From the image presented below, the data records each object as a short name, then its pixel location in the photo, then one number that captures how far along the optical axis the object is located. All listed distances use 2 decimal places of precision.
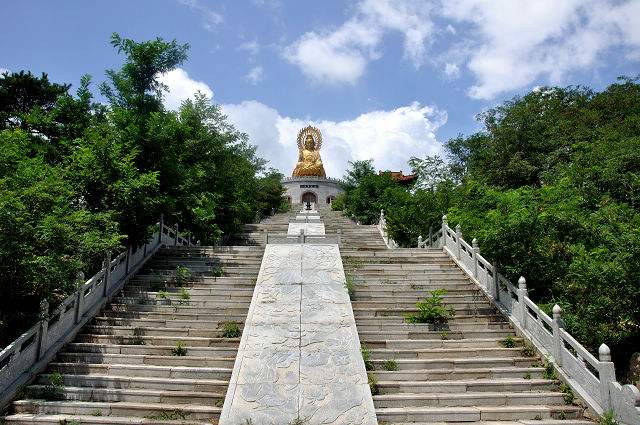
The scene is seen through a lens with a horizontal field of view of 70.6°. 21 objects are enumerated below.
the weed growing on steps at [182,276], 12.16
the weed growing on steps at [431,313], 10.12
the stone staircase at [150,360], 7.21
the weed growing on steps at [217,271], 12.80
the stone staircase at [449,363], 7.25
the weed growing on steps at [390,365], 8.35
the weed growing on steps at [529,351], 8.88
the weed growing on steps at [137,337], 9.21
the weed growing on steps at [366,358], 8.31
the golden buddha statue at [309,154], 58.72
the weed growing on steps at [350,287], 11.28
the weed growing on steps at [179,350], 8.80
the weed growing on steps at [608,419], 6.67
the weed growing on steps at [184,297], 10.99
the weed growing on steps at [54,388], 7.61
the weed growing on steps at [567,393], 7.55
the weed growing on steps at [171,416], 7.04
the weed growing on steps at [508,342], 9.24
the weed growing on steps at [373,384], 7.68
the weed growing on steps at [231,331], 9.41
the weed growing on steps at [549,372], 8.12
